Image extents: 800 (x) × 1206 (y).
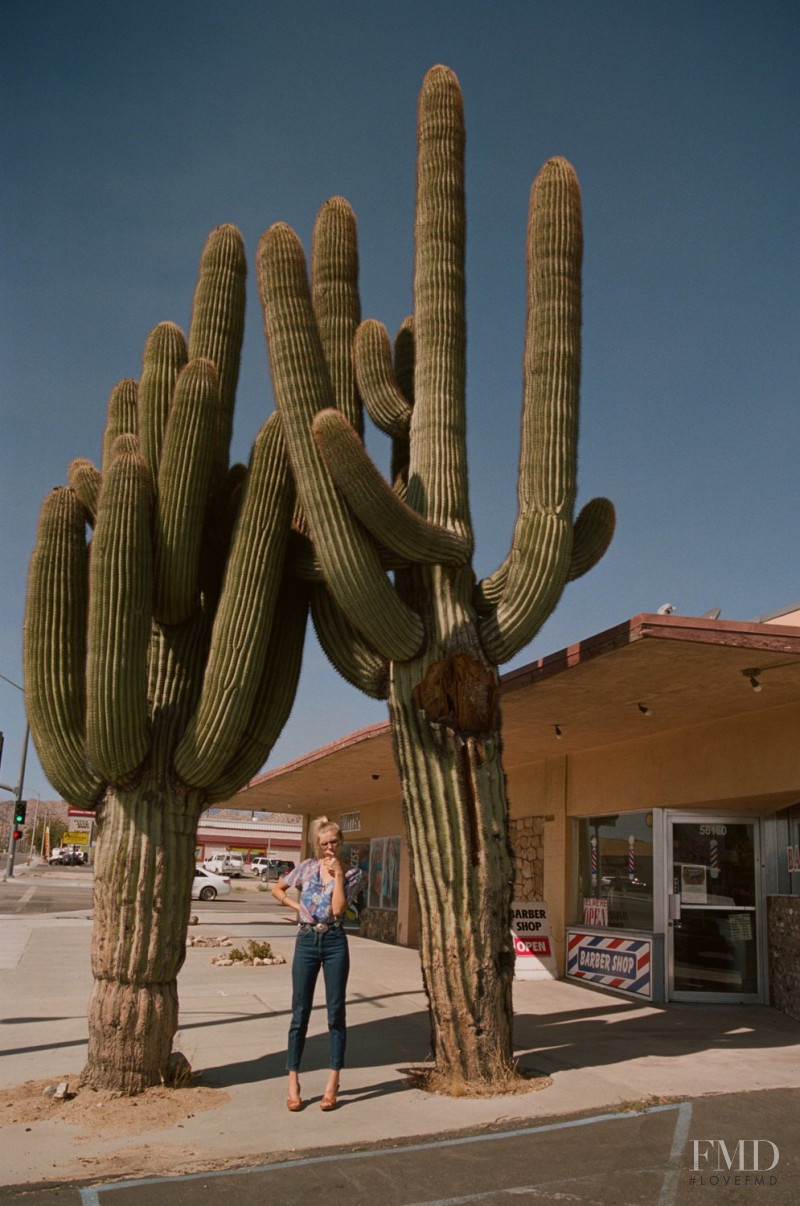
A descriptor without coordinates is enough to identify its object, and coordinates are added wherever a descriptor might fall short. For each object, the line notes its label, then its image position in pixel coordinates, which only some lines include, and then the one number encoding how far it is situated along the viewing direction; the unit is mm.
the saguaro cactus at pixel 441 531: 6668
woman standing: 6129
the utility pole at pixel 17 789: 33834
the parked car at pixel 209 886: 36156
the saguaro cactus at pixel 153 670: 6512
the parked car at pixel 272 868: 68081
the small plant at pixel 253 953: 15516
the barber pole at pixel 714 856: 11898
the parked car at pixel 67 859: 83812
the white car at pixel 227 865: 59219
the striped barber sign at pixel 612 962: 12023
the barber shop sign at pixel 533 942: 13922
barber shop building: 8797
